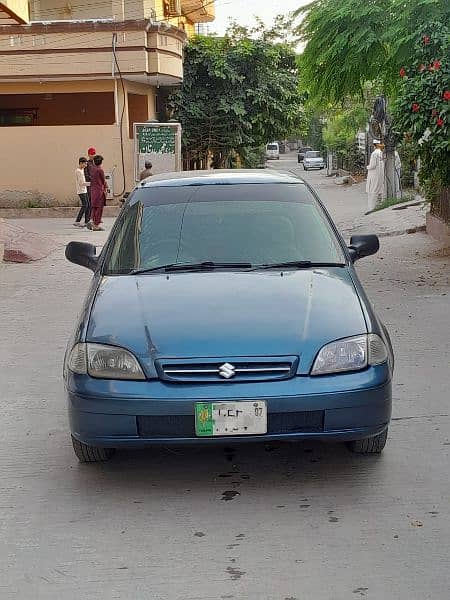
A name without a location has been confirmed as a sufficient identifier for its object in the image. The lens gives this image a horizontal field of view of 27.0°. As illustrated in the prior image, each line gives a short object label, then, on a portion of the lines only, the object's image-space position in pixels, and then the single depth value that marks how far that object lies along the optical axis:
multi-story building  25.66
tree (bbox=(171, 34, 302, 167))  29.11
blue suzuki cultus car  4.62
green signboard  24.19
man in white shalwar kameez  23.22
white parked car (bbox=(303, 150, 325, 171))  68.12
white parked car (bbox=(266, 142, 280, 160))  83.11
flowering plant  11.26
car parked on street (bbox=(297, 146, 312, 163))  79.61
